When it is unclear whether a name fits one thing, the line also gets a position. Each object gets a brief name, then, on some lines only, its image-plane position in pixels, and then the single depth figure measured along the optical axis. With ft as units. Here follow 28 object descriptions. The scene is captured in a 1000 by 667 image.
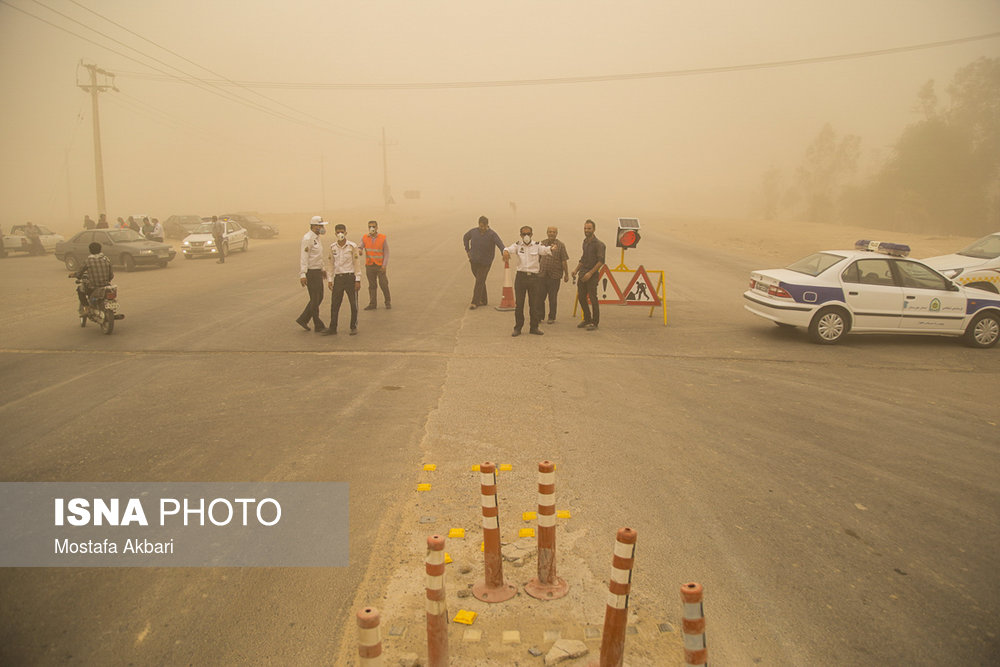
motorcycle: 35.55
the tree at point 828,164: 234.58
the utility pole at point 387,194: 223.30
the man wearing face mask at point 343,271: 35.01
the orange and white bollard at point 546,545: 11.53
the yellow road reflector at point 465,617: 11.61
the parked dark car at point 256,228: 120.88
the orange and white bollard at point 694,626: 8.60
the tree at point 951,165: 161.79
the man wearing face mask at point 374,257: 42.32
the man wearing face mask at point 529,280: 35.70
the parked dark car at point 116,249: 69.62
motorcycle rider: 36.27
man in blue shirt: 42.96
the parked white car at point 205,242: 83.20
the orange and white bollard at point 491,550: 11.57
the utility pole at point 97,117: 112.88
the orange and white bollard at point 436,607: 9.54
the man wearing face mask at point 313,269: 34.32
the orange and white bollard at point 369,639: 8.21
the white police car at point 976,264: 40.55
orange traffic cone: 44.35
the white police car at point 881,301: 34.06
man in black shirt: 37.04
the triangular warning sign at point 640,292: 40.11
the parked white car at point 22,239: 92.94
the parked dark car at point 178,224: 114.21
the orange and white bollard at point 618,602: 9.39
